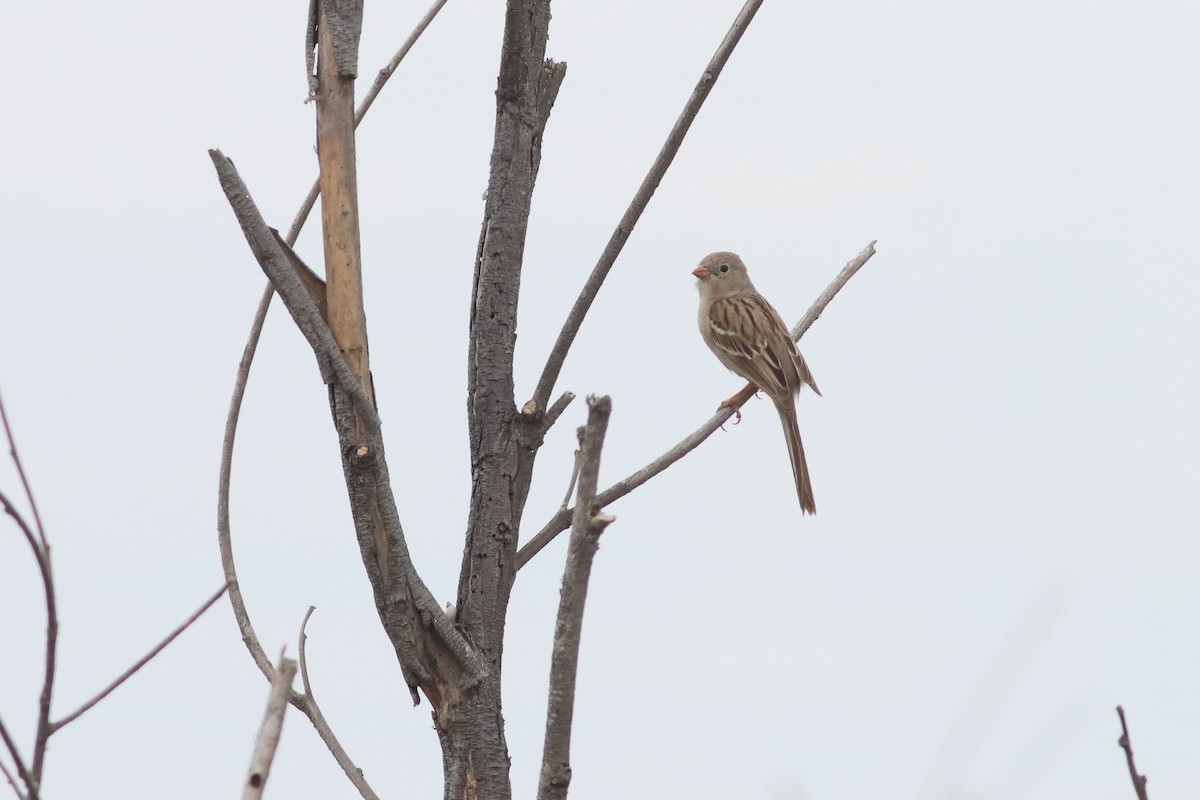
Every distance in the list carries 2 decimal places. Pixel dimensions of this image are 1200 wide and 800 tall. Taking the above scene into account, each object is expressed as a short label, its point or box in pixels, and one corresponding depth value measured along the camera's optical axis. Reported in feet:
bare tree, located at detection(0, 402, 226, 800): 10.94
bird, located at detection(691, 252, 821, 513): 49.34
